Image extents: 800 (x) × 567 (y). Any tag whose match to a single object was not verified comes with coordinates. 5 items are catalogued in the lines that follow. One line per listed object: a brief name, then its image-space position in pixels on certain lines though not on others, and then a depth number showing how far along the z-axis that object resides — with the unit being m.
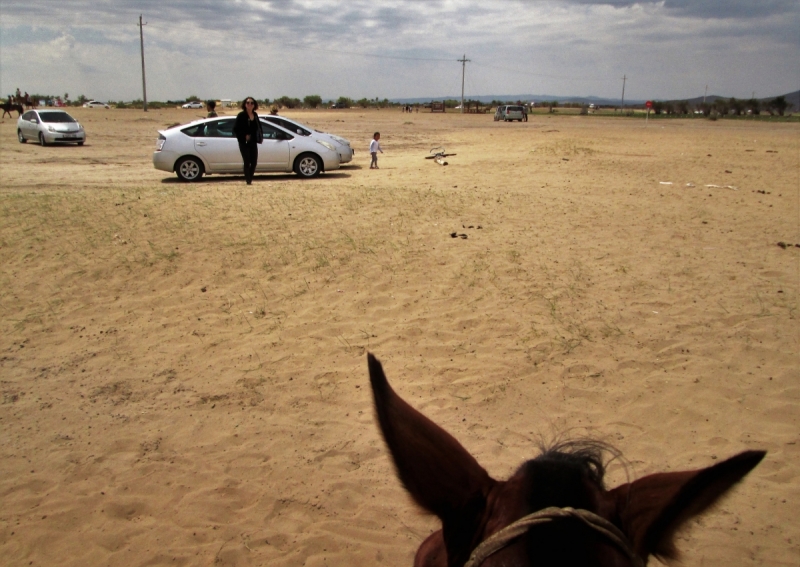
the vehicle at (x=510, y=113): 51.53
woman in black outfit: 12.05
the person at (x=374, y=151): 16.45
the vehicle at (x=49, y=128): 24.11
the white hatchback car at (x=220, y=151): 13.90
